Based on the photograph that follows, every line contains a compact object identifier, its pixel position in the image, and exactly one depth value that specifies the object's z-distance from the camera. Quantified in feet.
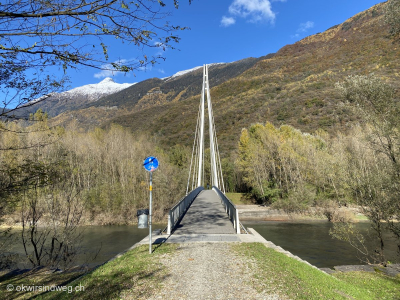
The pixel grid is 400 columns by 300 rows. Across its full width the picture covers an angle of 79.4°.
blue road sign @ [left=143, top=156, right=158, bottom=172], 17.43
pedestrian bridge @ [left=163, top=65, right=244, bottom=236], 23.18
